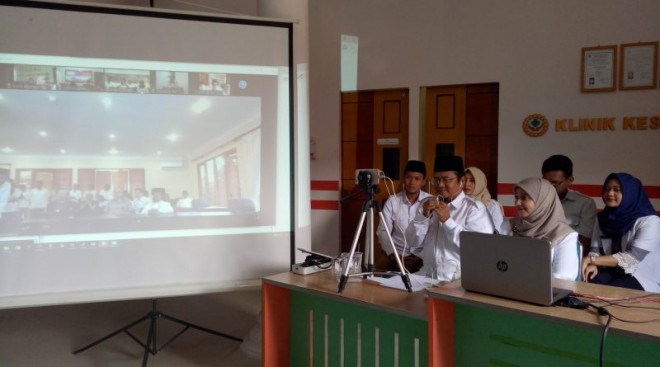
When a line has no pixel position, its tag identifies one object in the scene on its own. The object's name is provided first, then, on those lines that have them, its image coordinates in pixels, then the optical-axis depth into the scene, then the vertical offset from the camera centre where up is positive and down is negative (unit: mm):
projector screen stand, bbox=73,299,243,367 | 3244 -1349
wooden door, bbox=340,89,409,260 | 5043 +166
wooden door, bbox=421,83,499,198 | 4566 +307
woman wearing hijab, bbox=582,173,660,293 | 2654 -499
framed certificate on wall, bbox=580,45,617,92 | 3939 +731
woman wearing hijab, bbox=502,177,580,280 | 2221 -329
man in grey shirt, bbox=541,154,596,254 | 3188 -315
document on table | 2307 -641
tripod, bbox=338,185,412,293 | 2248 -464
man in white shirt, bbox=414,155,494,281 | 2629 -375
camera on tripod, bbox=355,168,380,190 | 2414 -122
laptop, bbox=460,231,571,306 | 1674 -418
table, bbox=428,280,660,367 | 1565 -658
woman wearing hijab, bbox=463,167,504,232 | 3763 -265
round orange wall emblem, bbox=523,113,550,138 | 4219 +274
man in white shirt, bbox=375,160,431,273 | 3590 -447
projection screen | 2729 +13
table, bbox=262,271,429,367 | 2102 -842
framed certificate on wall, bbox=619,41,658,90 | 3793 +729
